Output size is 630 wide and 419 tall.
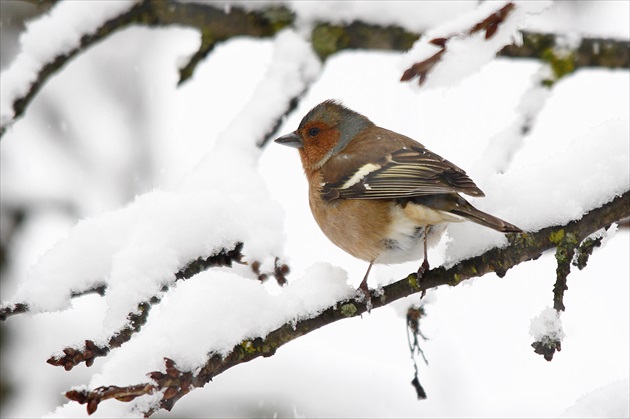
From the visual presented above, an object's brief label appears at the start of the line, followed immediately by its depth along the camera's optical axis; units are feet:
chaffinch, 20.95
